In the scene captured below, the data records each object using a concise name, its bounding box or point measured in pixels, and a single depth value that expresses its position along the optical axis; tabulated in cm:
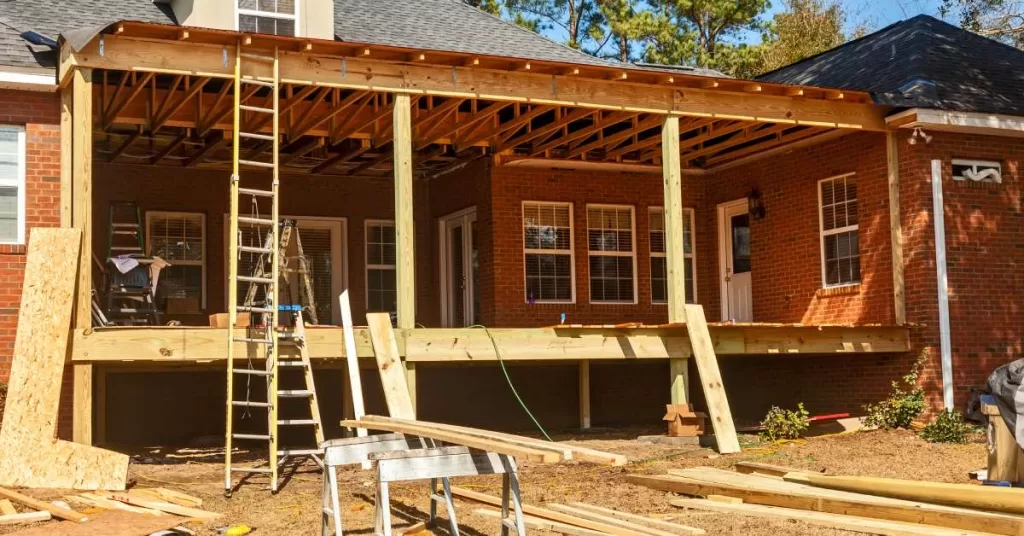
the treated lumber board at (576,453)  612
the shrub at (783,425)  1436
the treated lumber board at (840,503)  786
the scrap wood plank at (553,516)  779
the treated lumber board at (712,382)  1294
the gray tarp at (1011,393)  957
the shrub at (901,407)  1482
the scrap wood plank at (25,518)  862
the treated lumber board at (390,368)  1180
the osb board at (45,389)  1023
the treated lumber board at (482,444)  608
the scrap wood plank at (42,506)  885
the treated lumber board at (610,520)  777
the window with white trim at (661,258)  1872
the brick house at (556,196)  1287
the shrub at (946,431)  1400
